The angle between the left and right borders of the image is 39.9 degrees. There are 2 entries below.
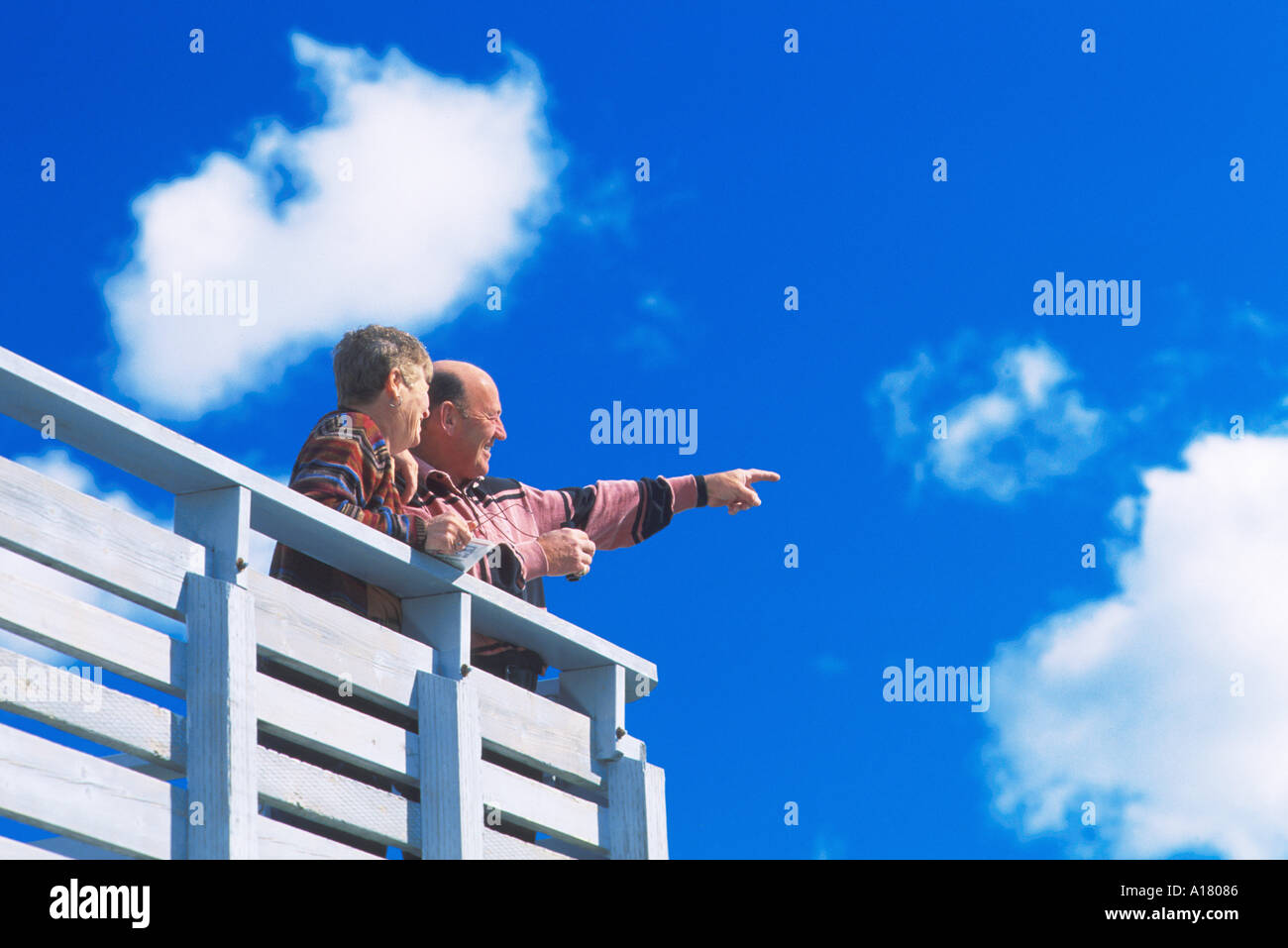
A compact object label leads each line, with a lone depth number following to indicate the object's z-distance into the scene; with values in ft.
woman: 16.15
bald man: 18.34
